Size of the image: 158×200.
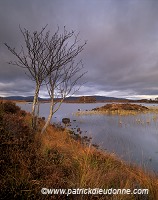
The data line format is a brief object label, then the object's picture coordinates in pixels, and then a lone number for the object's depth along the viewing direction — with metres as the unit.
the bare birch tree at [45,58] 7.64
